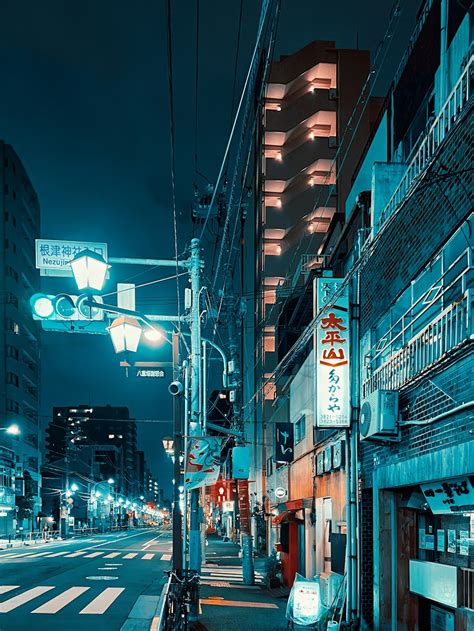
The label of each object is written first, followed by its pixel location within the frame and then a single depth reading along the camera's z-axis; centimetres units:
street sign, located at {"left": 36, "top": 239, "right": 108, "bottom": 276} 1452
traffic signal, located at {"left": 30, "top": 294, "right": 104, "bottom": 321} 1391
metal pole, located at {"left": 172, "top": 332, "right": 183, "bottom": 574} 1639
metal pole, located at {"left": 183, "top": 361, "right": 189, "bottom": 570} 1750
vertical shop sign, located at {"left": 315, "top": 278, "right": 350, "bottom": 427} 1438
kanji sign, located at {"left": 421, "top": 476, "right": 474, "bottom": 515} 857
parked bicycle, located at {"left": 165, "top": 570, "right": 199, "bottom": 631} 1091
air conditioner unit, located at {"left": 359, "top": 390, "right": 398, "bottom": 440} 1091
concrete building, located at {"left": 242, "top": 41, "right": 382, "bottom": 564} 5619
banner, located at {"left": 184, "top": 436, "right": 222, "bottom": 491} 1697
